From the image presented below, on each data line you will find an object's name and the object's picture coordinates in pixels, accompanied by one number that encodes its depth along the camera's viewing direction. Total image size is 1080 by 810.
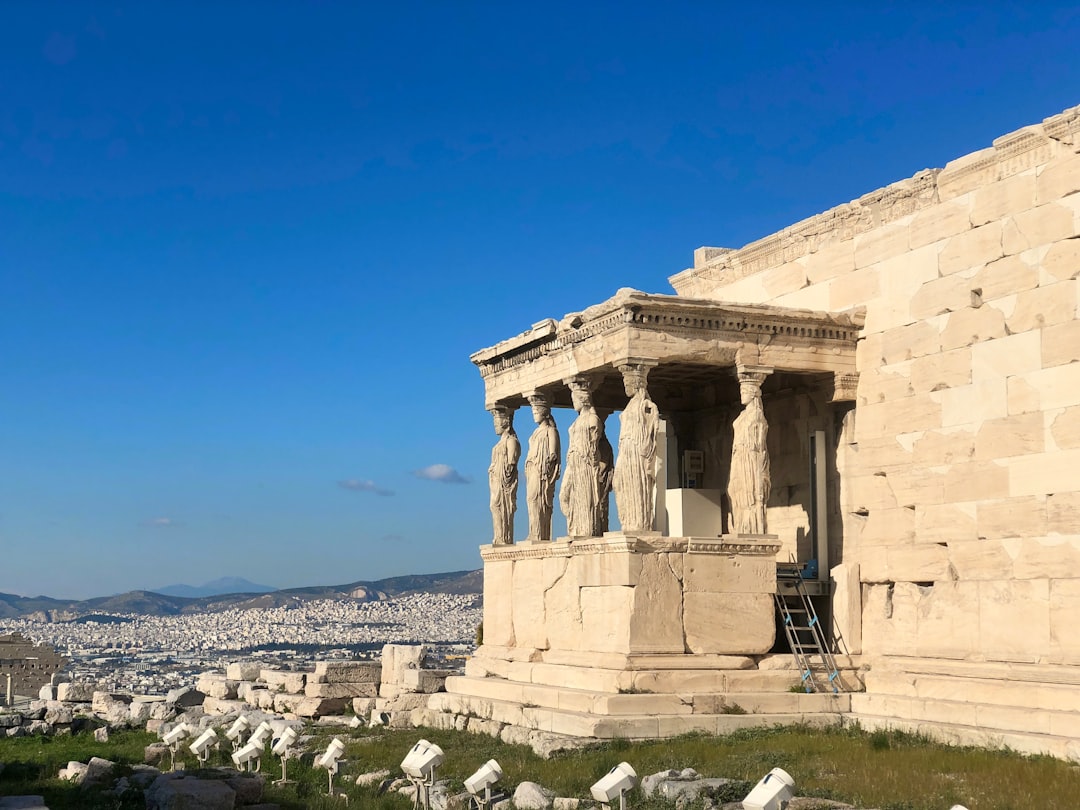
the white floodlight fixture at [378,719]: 19.17
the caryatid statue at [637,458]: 15.95
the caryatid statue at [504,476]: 19.94
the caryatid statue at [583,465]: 17.45
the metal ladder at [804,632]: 15.79
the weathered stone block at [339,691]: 22.61
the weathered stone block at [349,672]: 23.16
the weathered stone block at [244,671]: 26.52
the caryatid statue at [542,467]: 18.97
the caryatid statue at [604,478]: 18.22
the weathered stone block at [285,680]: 23.77
